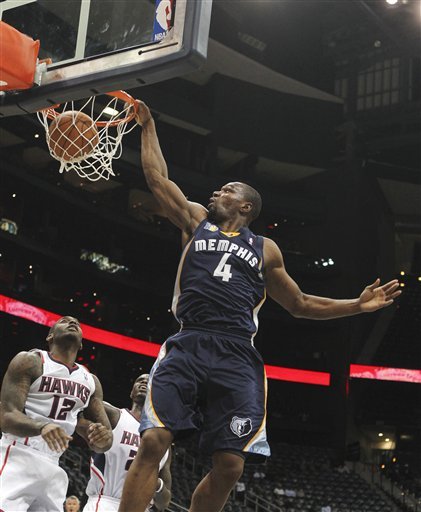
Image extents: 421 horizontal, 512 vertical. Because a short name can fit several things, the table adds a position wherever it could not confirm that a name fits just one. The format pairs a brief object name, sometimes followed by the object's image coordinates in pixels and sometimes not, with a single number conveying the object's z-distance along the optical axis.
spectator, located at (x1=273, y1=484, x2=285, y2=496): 21.19
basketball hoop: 5.59
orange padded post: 4.80
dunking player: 3.91
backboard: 4.41
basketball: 5.60
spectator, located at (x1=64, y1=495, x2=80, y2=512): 9.24
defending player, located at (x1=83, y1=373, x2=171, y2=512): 6.62
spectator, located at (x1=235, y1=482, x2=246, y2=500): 19.67
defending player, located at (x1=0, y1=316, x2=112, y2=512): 5.18
